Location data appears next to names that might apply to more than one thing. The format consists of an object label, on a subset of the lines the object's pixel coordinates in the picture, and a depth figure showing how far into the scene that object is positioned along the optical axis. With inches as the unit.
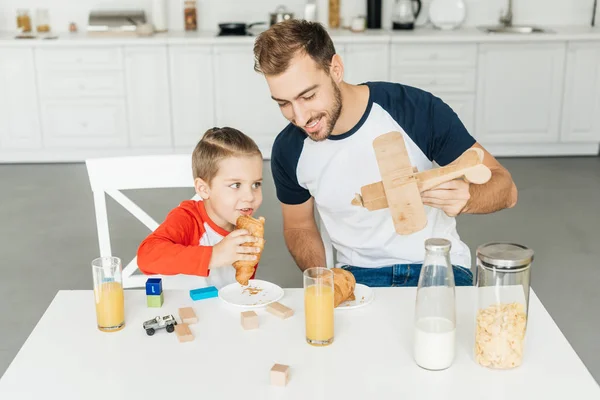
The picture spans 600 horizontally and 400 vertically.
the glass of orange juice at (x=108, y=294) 55.4
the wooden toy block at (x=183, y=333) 54.1
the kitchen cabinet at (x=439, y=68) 186.7
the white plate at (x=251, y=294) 60.1
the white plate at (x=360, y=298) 58.9
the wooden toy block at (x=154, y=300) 60.1
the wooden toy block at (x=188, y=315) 56.9
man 69.4
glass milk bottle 47.9
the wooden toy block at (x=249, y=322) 55.9
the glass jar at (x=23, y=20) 197.5
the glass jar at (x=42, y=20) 199.0
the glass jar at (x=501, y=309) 49.0
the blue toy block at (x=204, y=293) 61.3
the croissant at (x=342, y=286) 57.7
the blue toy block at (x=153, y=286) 59.9
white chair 76.3
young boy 67.3
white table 47.7
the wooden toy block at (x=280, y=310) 57.8
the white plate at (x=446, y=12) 200.2
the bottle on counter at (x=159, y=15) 198.4
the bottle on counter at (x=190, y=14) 199.8
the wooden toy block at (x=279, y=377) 48.1
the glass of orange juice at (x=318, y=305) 52.7
